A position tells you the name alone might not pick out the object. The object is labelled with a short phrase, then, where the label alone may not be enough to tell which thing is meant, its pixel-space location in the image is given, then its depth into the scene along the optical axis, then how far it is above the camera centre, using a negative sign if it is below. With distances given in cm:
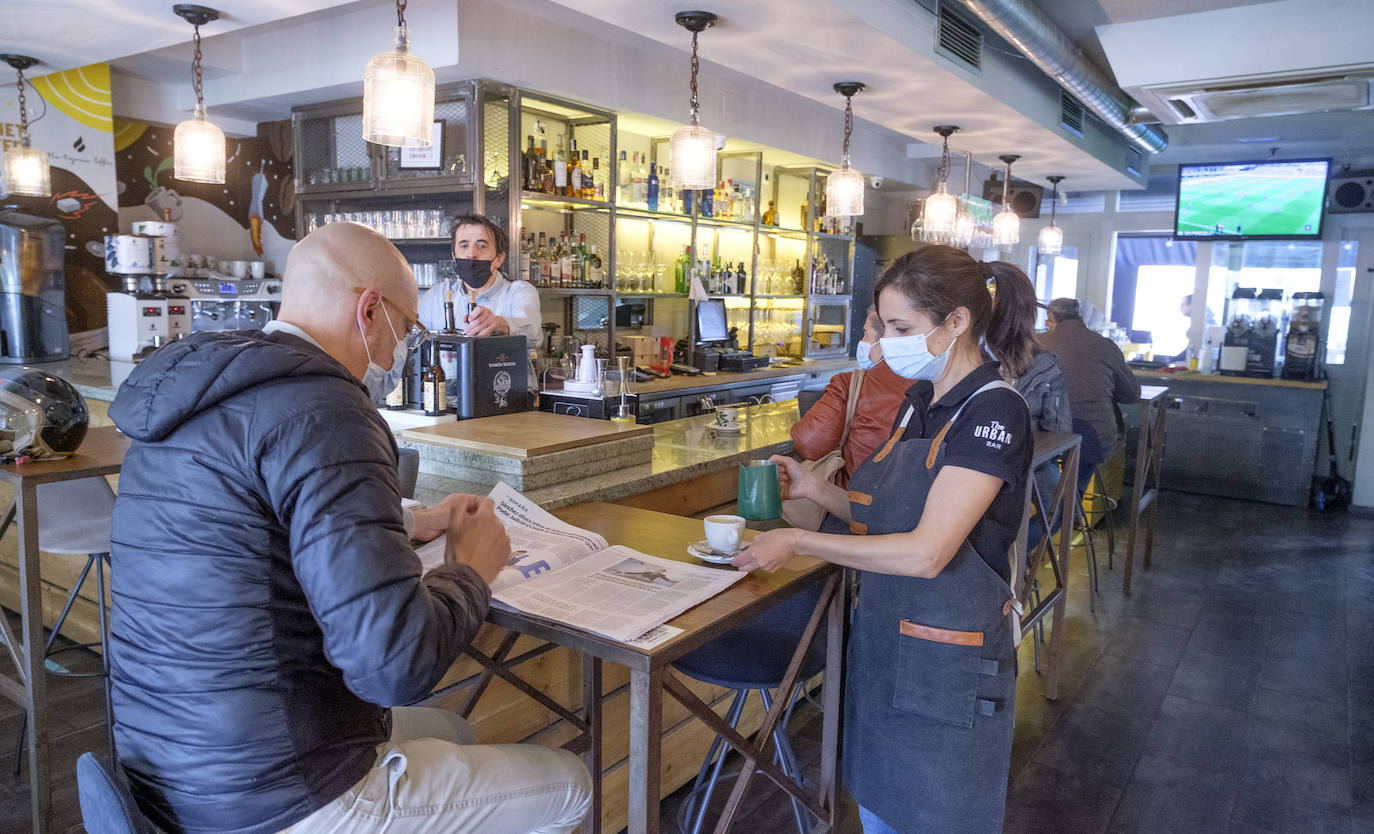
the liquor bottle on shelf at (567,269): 545 +22
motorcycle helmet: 229 -33
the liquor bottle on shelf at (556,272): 539 +20
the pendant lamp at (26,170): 472 +64
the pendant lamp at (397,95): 297 +70
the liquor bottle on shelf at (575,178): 537 +78
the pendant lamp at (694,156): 395 +69
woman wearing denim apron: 164 -48
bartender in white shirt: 411 +10
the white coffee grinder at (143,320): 479 -15
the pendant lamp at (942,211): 588 +71
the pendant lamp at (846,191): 507 +71
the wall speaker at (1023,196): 865 +122
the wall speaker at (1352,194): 725 +113
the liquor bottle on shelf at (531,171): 503 +77
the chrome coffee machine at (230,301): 504 -3
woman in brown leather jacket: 292 -34
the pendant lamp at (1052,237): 818 +77
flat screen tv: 750 +110
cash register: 650 -29
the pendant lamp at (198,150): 392 +65
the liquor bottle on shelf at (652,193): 618 +81
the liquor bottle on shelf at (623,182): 621 +89
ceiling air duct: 395 +139
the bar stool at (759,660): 201 -81
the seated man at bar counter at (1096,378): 502 -32
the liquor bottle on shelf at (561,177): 523 +76
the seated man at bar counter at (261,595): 116 -41
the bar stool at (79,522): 274 -76
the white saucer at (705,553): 173 -49
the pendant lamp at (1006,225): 729 +78
